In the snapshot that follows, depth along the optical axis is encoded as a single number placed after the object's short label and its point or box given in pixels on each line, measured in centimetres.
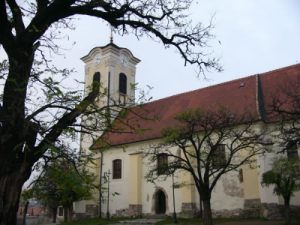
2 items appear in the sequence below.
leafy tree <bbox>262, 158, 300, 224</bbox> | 1631
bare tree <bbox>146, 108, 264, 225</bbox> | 1631
